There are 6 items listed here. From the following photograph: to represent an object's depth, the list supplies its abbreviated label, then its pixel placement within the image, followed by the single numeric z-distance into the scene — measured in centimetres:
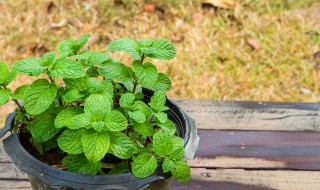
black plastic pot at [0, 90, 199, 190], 99
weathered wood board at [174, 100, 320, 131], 133
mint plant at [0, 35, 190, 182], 99
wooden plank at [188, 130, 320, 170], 125
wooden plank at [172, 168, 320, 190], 122
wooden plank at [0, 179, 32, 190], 120
